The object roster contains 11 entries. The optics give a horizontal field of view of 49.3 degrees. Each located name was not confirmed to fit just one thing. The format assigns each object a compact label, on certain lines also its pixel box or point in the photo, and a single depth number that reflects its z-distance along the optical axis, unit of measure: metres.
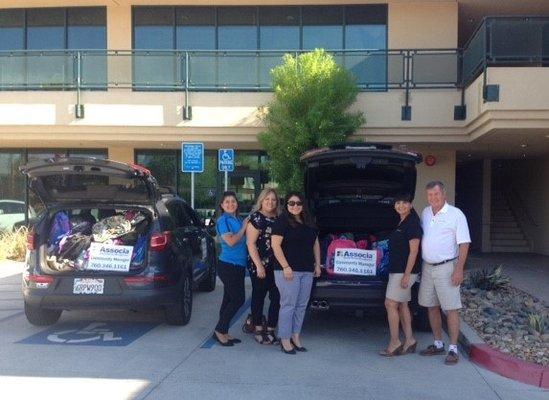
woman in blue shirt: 6.57
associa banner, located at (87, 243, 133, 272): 6.81
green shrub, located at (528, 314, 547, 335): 6.70
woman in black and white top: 6.39
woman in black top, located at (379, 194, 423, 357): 6.14
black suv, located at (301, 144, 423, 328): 6.66
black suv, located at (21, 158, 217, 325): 6.72
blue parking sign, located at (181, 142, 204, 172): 12.26
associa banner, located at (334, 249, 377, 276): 6.74
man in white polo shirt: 5.96
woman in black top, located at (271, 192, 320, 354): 6.16
